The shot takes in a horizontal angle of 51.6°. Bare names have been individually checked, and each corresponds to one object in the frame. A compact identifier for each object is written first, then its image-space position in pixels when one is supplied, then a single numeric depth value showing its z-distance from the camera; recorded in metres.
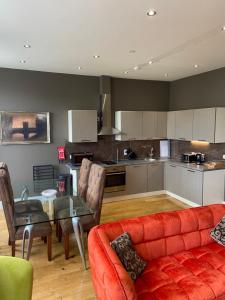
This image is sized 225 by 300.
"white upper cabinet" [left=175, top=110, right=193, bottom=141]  5.16
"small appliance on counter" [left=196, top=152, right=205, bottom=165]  5.11
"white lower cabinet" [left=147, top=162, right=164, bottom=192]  5.47
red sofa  1.71
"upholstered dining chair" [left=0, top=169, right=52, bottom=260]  2.72
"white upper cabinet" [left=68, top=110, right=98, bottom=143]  4.99
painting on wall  4.71
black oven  5.06
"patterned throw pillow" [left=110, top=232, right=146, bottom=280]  1.93
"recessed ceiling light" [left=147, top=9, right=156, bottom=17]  2.28
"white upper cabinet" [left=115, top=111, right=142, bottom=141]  5.44
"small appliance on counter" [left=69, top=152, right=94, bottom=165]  5.09
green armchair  1.45
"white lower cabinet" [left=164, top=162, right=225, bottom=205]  4.55
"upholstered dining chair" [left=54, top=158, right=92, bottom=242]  3.30
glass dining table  2.85
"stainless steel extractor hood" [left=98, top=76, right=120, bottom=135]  5.35
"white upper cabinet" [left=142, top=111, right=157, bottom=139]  5.65
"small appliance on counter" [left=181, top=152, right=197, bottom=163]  5.23
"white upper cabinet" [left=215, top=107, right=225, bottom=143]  4.53
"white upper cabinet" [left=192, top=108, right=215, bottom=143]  4.59
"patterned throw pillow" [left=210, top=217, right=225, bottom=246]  2.43
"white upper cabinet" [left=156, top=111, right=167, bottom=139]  5.81
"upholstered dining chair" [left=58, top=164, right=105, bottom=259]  2.98
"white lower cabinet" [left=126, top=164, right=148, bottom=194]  5.25
